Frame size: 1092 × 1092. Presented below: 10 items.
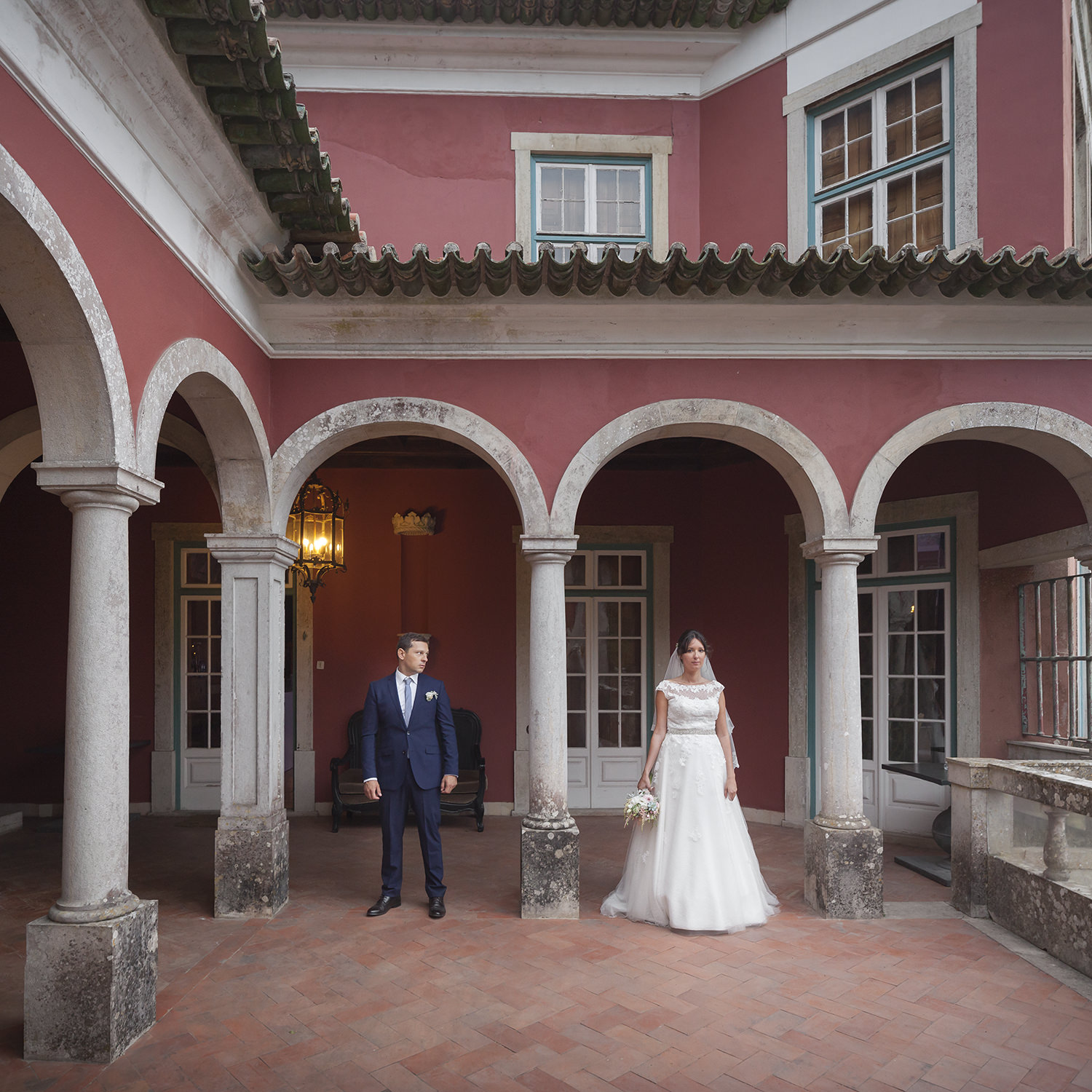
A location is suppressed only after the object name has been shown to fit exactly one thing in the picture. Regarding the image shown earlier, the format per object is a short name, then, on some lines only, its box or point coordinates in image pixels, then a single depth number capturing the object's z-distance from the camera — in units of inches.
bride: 200.4
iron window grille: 250.7
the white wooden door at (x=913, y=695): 289.3
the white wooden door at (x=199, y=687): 345.1
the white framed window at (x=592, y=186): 307.0
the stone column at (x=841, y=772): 209.9
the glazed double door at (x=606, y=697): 342.0
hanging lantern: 285.1
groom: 209.6
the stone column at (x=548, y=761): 208.4
